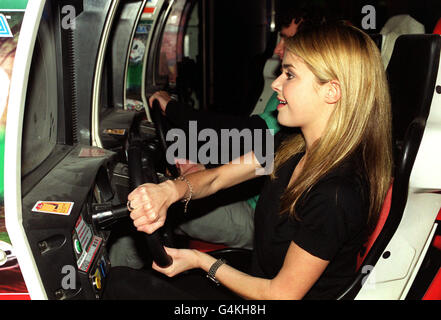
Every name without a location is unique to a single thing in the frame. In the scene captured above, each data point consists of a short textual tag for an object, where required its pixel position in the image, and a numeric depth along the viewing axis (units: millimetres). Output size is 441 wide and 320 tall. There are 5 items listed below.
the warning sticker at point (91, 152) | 1519
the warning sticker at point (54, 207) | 1044
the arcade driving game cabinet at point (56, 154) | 910
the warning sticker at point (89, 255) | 1086
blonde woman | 1109
